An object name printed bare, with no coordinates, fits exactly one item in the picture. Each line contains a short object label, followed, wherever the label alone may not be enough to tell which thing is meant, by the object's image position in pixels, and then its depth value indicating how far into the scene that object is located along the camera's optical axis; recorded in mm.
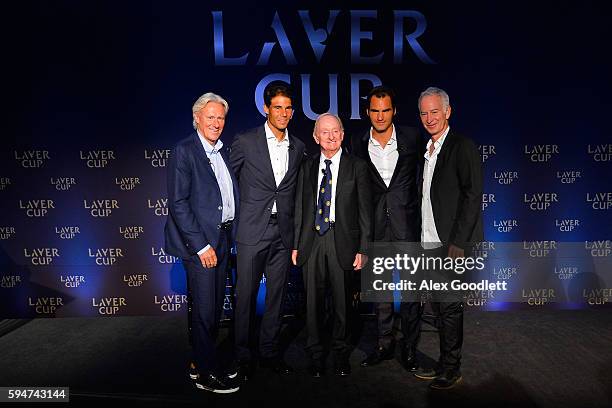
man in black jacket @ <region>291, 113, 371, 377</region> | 3152
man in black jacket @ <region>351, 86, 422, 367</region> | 3279
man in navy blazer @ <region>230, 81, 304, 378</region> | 3197
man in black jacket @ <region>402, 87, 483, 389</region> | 2984
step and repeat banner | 4320
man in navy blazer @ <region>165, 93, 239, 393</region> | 2990
